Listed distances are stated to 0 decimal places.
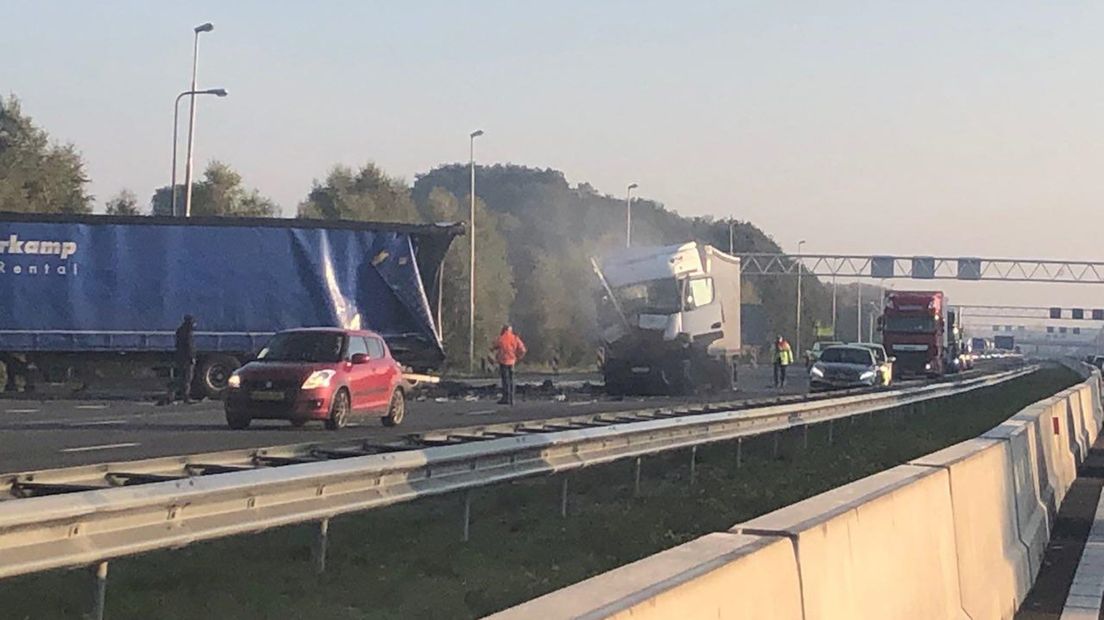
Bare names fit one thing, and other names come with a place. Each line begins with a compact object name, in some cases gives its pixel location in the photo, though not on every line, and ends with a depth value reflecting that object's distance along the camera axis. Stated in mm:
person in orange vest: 32250
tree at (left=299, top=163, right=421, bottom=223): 76312
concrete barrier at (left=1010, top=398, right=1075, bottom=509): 14977
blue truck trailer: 32281
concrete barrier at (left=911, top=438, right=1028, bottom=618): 8711
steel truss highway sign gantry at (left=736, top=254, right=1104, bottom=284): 122000
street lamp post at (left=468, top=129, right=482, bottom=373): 61812
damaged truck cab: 39219
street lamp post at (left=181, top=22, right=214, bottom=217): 43906
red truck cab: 61219
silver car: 43562
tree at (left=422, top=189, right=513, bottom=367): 69625
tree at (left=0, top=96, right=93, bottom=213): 55000
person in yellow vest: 47844
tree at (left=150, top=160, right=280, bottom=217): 69812
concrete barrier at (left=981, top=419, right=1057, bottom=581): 11519
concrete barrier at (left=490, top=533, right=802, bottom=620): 4094
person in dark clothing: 30000
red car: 21422
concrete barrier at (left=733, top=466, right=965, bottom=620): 5836
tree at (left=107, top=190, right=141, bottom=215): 69562
